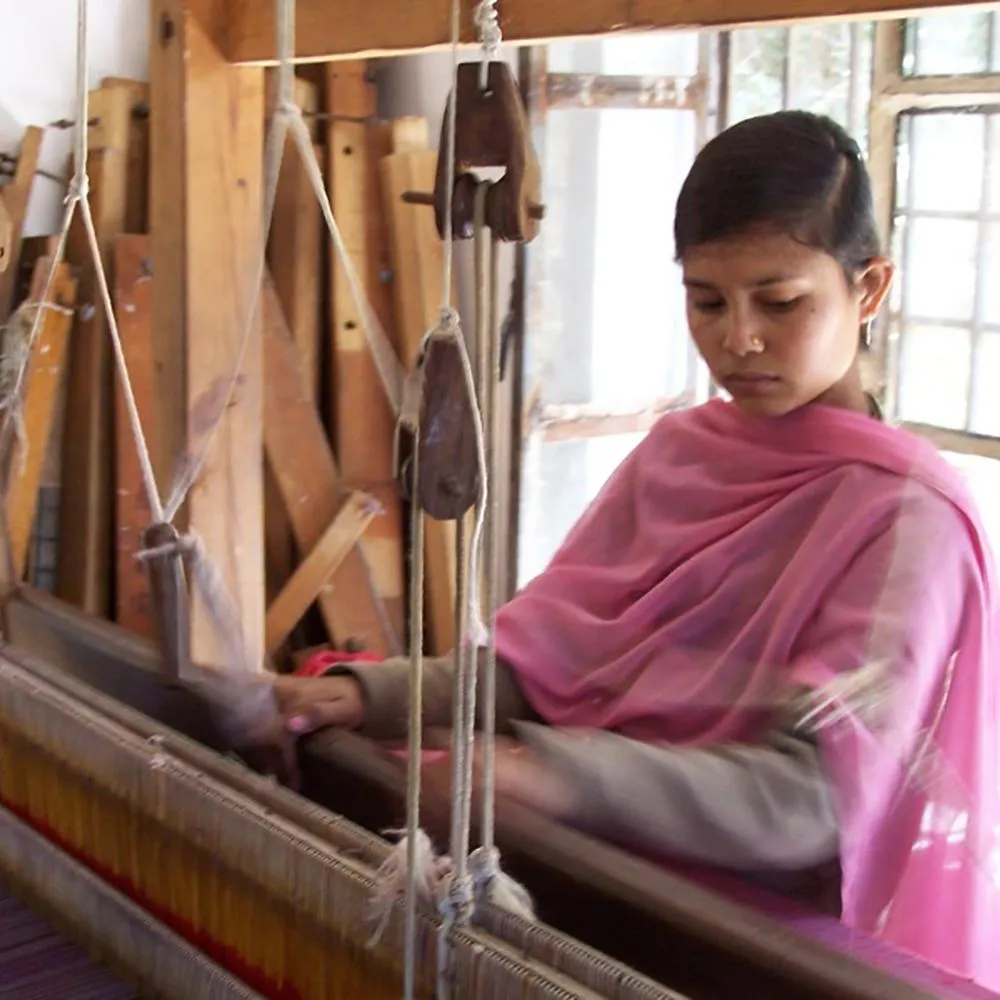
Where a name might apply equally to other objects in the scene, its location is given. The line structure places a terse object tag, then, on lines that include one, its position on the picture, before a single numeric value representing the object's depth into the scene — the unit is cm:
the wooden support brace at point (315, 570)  280
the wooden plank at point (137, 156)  273
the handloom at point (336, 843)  76
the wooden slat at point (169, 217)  157
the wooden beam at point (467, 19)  102
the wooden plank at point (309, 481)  274
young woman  97
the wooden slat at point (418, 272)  278
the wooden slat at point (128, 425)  261
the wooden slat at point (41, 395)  252
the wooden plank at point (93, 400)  268
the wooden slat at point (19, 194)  262
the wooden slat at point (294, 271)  279
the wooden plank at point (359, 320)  281
